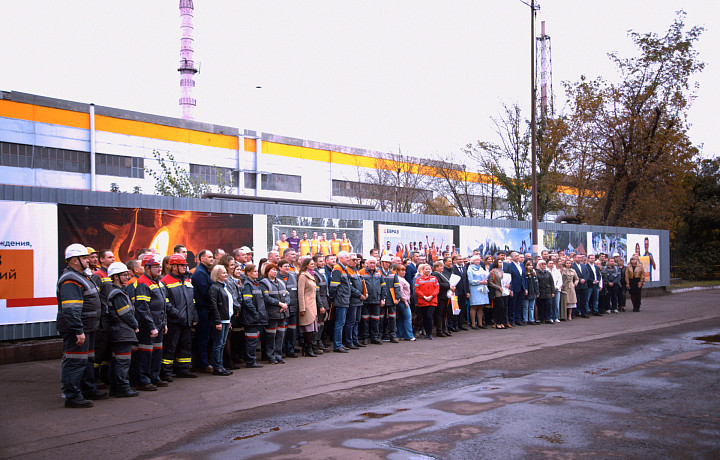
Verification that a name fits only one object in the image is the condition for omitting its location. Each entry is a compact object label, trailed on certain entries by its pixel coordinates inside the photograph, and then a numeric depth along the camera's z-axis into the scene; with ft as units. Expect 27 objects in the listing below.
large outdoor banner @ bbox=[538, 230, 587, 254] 86.07
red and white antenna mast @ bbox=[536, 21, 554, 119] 186.50
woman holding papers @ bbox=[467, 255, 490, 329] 55.42
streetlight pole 75.36
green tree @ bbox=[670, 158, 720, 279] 156.56
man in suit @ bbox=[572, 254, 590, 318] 67.05
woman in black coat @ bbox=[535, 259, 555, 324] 61.11
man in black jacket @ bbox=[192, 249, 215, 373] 34.53
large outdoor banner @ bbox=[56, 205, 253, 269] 42.50
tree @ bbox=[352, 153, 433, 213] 135.74
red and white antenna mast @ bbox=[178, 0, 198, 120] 193.26
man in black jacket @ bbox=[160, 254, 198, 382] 32.45
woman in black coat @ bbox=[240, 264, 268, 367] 35.94
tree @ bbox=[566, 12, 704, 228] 119.65
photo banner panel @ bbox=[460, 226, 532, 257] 74.74
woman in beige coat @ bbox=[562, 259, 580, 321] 64.57
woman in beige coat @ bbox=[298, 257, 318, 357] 40.09
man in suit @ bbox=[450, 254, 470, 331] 54.60
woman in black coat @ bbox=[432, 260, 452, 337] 50.96
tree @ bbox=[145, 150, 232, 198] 112.57
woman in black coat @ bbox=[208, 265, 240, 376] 33.78
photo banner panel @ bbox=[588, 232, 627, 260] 95.35
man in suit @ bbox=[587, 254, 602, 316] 68.18
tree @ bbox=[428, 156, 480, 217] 138.10
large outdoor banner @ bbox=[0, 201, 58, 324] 38.68
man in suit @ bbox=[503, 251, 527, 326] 58.54
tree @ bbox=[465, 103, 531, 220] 125.18
